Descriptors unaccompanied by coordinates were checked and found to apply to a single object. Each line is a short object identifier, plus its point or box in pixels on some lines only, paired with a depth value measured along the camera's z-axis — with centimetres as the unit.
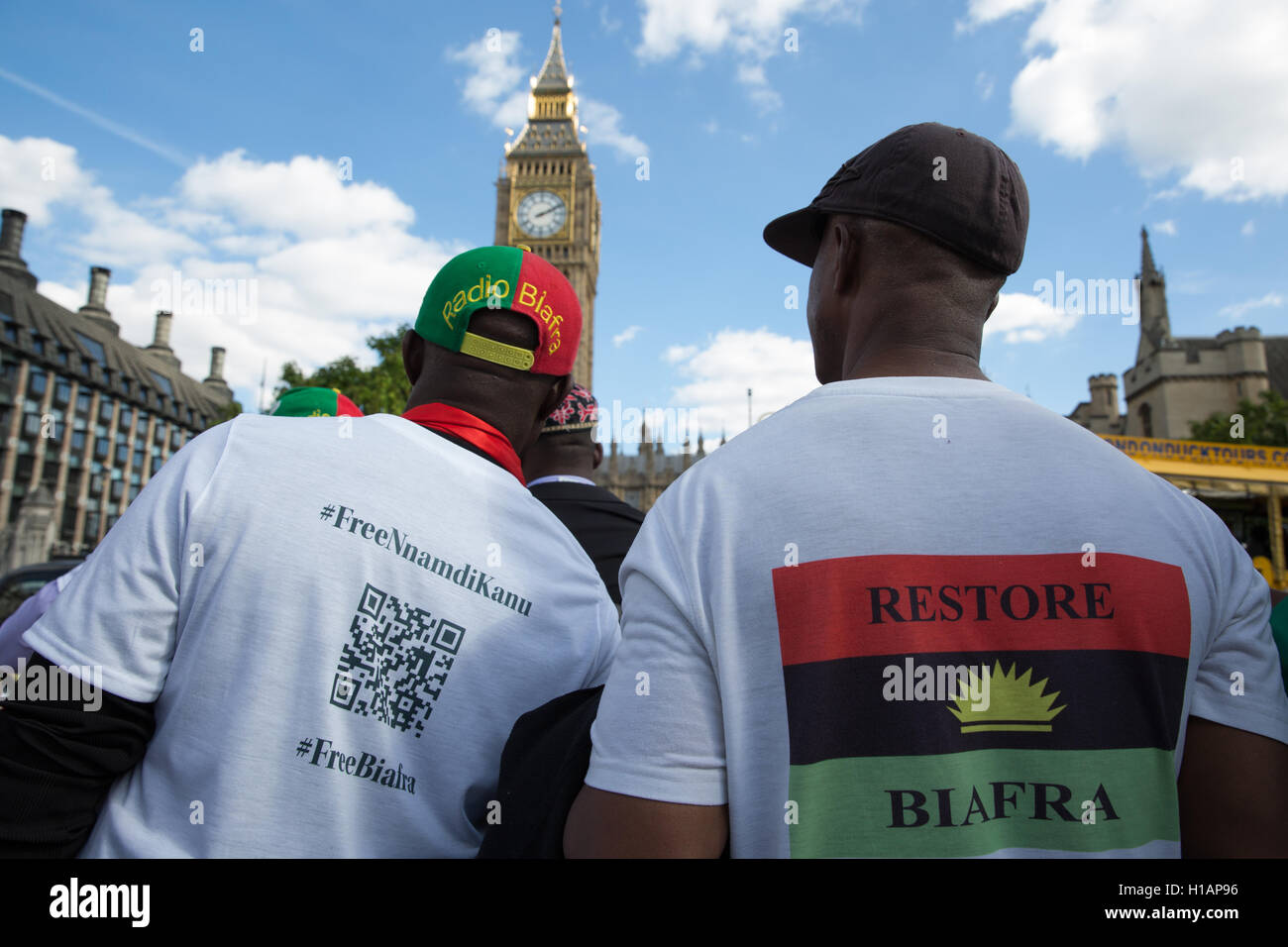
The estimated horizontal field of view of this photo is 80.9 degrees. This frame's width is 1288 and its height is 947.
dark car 958
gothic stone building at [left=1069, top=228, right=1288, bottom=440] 3684
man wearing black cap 101
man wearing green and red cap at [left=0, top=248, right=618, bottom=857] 128
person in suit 330
